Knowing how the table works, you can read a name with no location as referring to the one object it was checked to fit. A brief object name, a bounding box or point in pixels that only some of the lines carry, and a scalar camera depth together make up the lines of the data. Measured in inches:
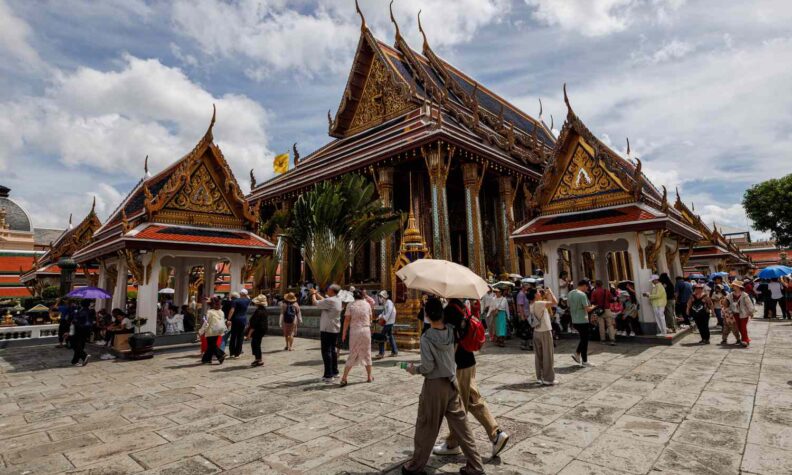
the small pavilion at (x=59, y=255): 698.2
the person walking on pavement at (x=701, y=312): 327.9
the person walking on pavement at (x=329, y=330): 232.8
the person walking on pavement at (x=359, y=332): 229.3
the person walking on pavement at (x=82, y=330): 313.1
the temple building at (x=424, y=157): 568.7
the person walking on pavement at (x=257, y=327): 289.0
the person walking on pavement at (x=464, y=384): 122.4
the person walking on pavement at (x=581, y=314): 243.3
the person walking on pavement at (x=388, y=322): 309.0
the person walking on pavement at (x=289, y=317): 353.7
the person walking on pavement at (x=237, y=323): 315.5
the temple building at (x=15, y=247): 1043.9
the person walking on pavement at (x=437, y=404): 109.3
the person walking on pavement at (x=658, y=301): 334.6
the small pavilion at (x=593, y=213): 350.0
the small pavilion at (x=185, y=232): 371.9
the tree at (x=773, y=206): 1166.3
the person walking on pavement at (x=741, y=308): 294.7
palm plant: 470.0
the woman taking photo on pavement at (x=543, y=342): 207.5
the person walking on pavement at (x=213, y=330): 298.2
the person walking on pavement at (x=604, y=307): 334.6
